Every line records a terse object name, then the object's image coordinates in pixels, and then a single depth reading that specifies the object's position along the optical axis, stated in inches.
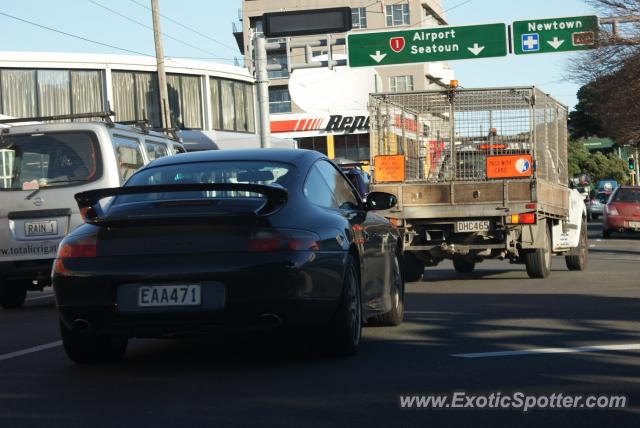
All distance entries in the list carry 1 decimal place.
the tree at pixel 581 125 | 3134.8
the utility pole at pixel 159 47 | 1526.8
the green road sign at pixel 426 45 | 1428.4
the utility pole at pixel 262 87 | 1044.5
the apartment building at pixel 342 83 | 2627.0
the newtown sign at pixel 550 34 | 1434.5
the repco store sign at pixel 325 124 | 2918.3
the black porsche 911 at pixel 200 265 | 286.5
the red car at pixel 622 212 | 1370.6
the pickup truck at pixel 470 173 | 633.0
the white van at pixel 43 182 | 525.7
